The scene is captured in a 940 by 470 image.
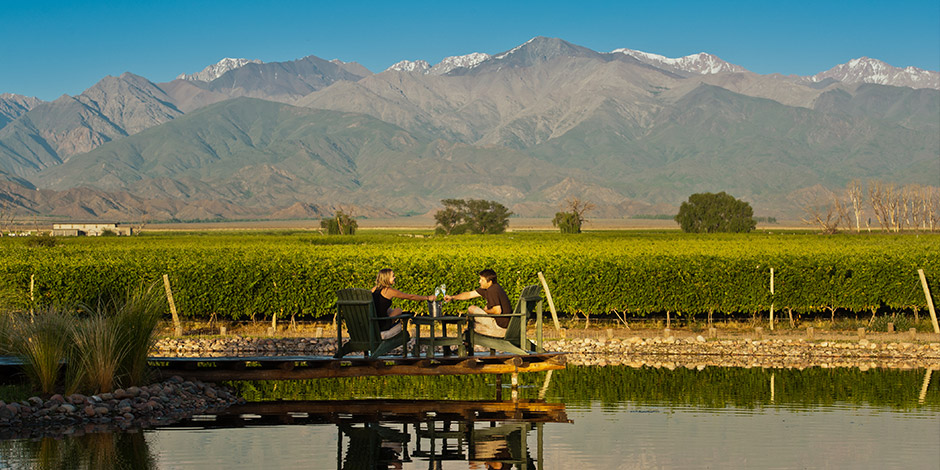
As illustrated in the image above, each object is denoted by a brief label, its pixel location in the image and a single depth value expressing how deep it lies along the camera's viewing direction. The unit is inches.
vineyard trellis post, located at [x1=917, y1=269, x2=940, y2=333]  1058.1
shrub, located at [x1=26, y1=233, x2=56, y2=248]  2559.1
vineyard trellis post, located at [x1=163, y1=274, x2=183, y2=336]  1048.8
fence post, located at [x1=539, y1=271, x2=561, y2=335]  1047.0
